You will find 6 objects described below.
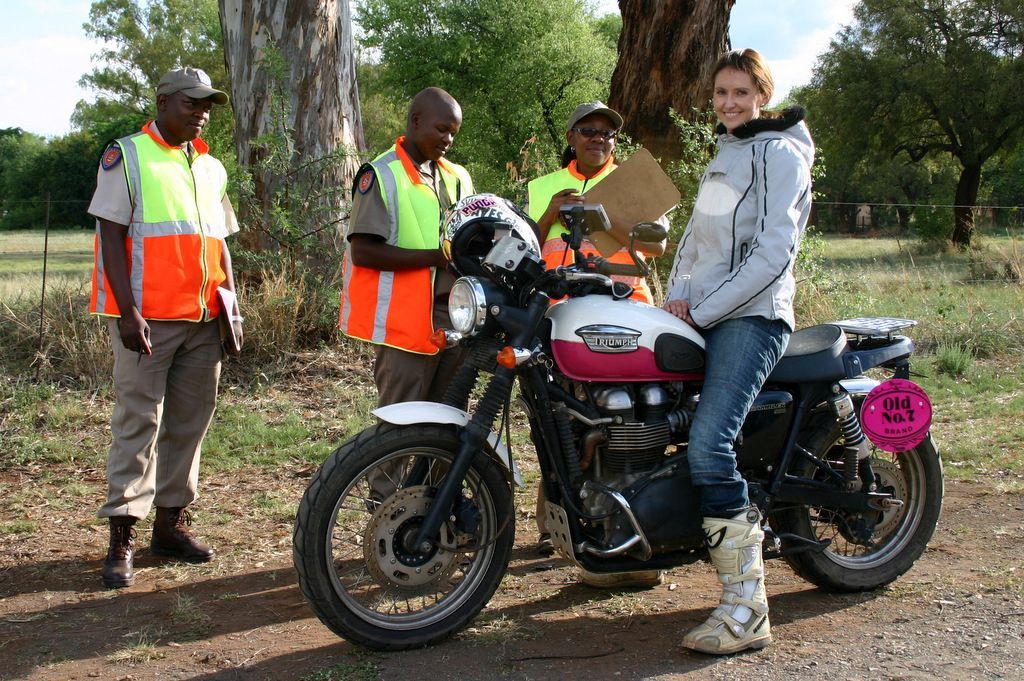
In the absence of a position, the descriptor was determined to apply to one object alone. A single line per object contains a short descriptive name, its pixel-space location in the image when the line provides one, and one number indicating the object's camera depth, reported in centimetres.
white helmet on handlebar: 386
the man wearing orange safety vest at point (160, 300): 469
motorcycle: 377
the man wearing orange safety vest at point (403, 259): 457
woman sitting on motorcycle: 384
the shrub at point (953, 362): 904
